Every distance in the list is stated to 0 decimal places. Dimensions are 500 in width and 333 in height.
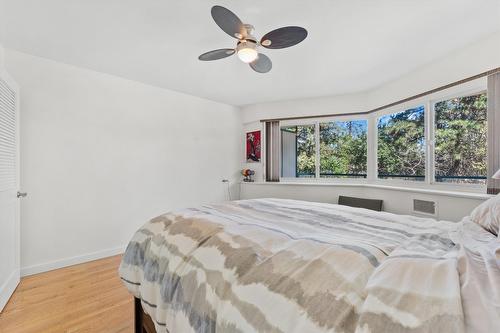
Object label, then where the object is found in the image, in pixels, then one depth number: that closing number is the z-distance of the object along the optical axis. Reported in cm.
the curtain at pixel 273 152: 428
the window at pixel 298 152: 414
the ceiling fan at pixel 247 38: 158
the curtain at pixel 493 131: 210
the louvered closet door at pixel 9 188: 190
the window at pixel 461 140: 237
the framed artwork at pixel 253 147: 446
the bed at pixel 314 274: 55
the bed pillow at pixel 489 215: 109
